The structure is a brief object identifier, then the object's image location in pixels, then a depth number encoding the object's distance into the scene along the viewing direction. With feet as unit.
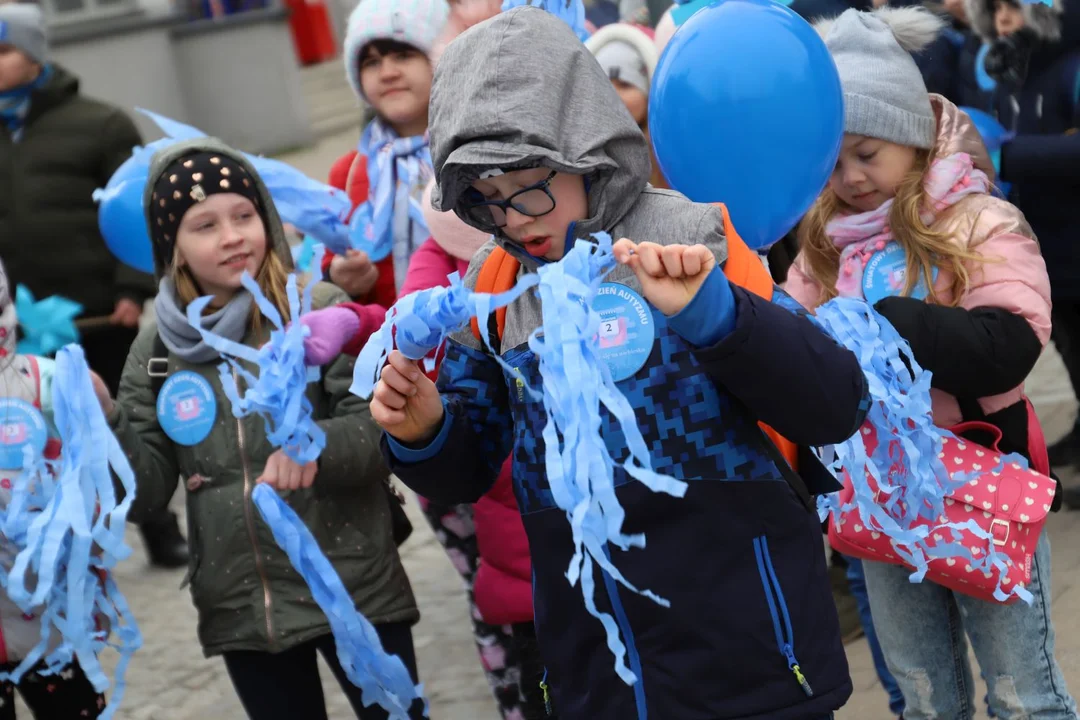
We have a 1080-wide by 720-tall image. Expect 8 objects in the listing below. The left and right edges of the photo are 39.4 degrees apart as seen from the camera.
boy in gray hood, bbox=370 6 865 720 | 7.79
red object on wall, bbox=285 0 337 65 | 62.90
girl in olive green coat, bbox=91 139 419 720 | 11.53
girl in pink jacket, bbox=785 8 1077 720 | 9.96
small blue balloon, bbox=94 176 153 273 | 14.12
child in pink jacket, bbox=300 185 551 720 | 11.93
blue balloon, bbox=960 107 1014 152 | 14.35
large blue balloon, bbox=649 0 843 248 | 9.57
